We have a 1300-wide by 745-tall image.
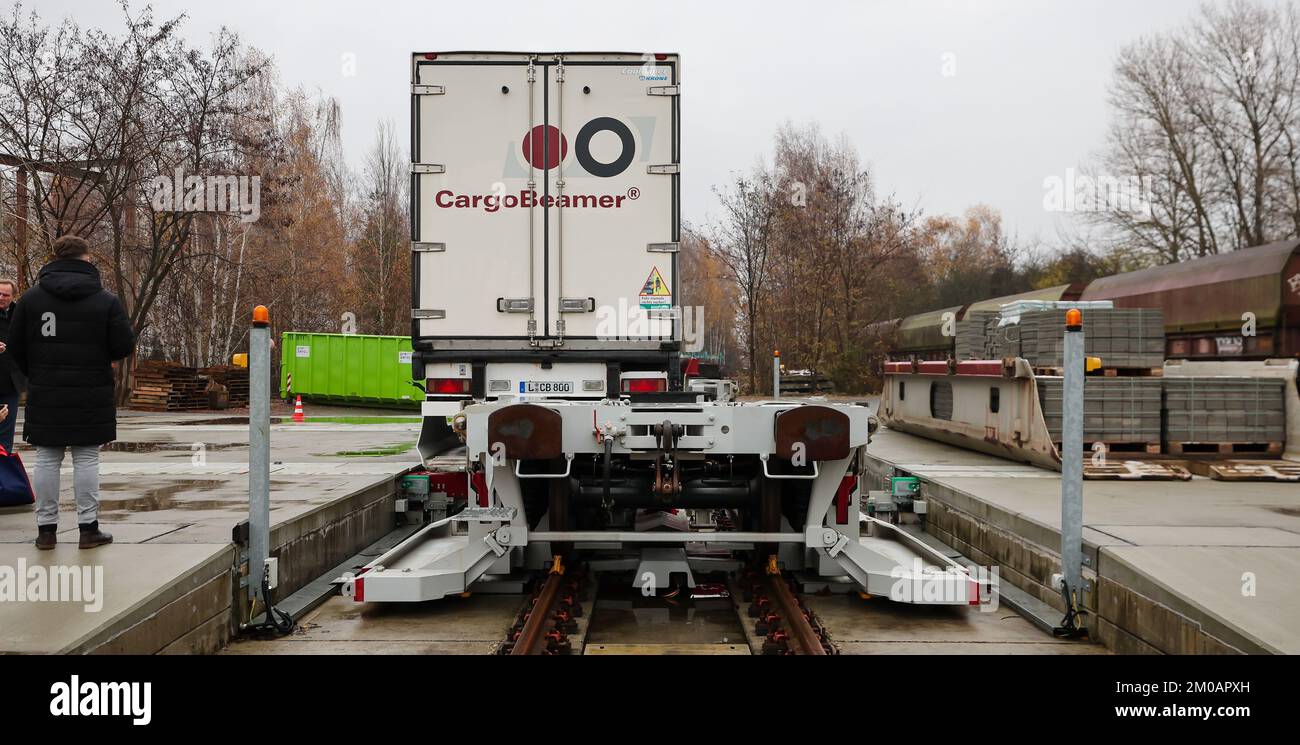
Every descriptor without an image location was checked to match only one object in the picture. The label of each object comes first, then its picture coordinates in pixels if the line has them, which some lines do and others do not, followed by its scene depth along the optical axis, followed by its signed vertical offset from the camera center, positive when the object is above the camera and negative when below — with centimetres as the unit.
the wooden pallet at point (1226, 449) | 960 -94
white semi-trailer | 737 +108
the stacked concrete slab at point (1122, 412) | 948 -51
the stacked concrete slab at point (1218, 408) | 954 -47
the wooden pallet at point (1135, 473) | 866 -108
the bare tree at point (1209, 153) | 3009 +781
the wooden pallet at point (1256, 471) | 869 -108
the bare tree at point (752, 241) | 3319 +487
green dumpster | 2778 -14
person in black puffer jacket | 477 -4
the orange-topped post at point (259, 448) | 505 -49
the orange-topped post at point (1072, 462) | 500 -56
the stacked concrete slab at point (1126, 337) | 983 +33
